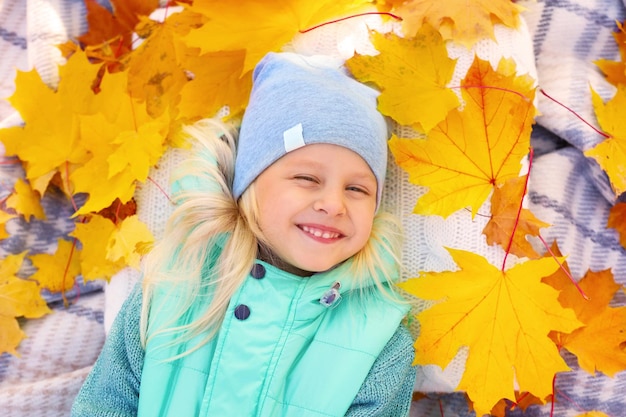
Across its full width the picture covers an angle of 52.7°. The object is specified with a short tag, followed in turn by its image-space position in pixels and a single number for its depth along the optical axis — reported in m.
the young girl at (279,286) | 1.17
